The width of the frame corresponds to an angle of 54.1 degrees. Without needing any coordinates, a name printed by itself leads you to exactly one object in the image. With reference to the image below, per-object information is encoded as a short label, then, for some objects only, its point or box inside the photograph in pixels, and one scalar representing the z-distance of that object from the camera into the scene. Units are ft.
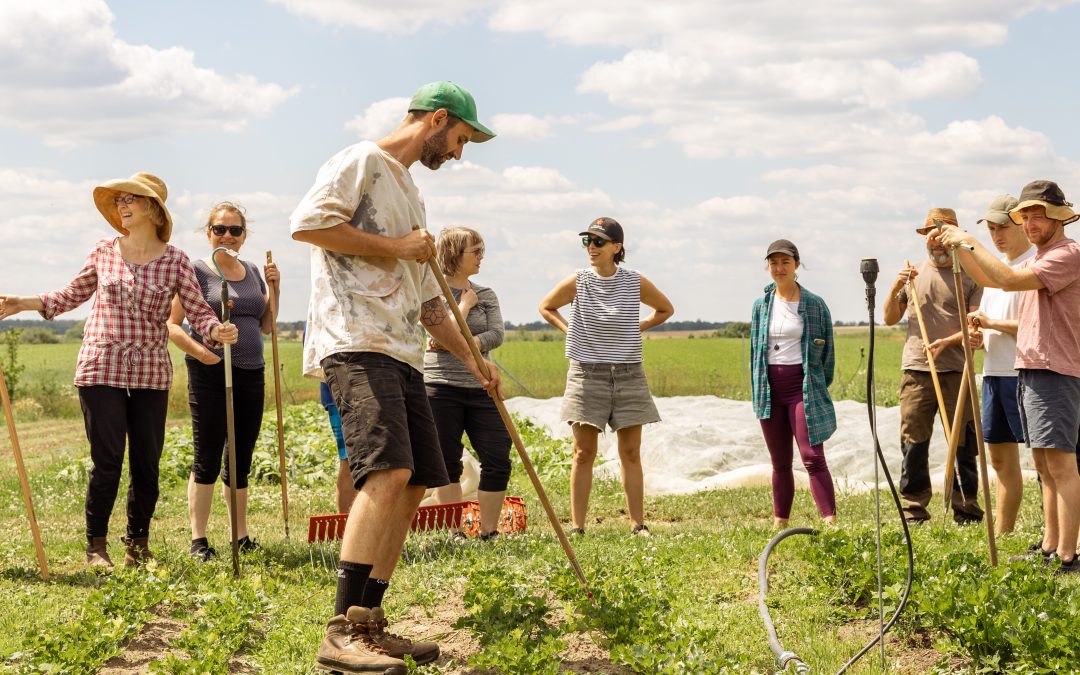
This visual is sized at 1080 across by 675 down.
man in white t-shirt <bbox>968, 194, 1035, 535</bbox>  20.72
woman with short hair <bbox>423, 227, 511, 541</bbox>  22.49
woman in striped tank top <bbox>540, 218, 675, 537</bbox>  23.25
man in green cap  13.06
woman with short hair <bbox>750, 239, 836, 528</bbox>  22.84
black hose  12.70
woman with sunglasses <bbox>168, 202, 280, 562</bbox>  21.04
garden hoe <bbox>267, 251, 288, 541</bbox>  21.81
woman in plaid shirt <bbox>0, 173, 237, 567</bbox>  19.69
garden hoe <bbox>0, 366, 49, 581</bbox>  19.67
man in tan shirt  24.13
